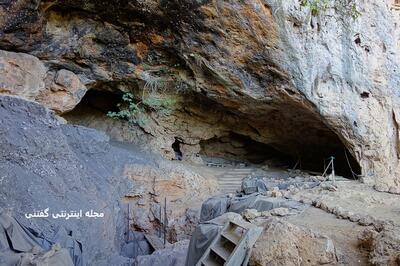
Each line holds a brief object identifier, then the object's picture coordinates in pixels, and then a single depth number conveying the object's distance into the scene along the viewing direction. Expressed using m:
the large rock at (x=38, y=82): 7.63
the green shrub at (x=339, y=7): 8.85
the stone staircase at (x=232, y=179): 11.05
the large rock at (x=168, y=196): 9.48
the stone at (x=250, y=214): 4.52
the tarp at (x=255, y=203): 6.16
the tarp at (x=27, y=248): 5.01
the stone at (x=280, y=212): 5.10
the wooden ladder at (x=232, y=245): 3.30
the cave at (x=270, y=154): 13.66
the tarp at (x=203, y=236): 3.94
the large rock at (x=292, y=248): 3.19
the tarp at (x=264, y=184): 8.98
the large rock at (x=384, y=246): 2.88
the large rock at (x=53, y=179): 6.71
